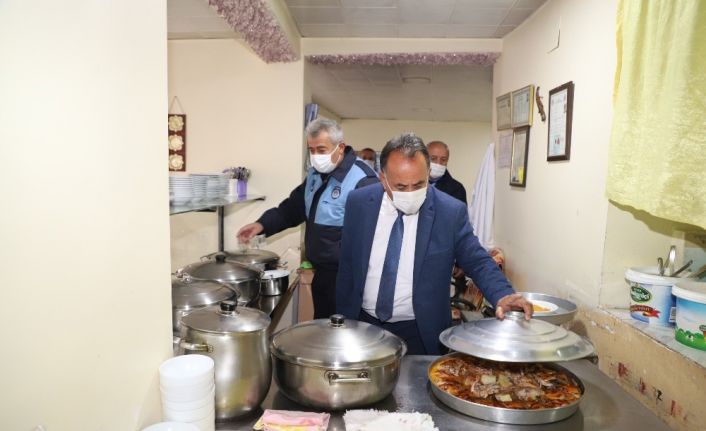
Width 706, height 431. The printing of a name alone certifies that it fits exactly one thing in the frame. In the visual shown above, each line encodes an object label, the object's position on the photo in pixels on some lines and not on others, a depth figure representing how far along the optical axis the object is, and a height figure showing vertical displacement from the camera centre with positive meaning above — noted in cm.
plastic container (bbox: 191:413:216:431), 101 -56
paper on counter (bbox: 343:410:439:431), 109 -59
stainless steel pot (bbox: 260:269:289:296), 242 -58
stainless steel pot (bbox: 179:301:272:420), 109 -43
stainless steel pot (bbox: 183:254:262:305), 195 -44
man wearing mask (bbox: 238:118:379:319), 261 -15
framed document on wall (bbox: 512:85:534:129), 295 +49
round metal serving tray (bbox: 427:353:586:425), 114 -58
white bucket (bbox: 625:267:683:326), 170 -43
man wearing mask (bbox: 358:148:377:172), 697 +29
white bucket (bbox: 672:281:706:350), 146 -42
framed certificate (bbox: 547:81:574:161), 235 +32
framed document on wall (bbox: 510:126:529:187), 302 +15
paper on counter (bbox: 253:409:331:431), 109 -59
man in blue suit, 173 -29
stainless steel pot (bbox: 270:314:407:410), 112 -47
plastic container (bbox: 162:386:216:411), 100 -51
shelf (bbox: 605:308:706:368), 144 -54
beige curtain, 136 +24
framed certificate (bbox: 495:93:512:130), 333 +51
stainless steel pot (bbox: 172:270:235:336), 145 -42
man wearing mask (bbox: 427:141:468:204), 361 +3
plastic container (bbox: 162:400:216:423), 100 -53
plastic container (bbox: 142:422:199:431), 92 -52
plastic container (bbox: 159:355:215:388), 99 -44
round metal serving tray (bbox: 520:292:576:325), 185 -56
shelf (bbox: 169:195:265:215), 149 -13
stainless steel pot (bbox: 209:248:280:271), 242 -46
